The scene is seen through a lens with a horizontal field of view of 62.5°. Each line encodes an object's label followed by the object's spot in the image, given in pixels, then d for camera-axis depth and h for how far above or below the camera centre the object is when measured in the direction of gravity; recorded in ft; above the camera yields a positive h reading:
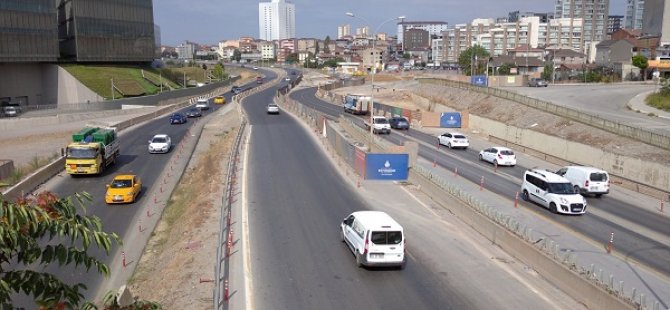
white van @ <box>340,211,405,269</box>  57.62 -18.33
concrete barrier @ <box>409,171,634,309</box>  48.52 -20.21
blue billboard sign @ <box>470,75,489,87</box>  321.52 -6.86
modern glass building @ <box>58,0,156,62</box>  319.47 +22.70
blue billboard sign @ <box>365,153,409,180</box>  106.22 -18.71
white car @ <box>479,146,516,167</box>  130.11 -20.71
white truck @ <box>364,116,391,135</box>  181.37 -18.83
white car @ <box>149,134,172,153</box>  151.43 -20.80
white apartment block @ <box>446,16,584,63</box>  647.92 +36.25
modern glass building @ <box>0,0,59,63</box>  255.70 +17.51
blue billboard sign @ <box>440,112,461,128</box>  203.69 -18.94
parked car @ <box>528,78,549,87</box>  309.22 -8.18
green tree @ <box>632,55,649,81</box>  330.95 +3.26
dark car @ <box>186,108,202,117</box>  237.66 -19.33
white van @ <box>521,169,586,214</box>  86.69 -20.06
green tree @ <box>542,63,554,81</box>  375.04 -3.17
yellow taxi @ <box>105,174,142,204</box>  99.81 -22.12
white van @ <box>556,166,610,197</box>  99.76 -20.33
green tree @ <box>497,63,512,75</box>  426.35 -0.59
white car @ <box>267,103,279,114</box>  237.86 -17.64
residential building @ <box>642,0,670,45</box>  409.82 +40.41
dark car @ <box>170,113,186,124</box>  213.25 -19.68
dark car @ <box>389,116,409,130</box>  196.03 -19.35
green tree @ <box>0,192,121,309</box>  16.85 -5.48
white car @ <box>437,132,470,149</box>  154.61 -20.24
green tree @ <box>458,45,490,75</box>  448.24 +7.30
